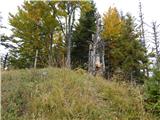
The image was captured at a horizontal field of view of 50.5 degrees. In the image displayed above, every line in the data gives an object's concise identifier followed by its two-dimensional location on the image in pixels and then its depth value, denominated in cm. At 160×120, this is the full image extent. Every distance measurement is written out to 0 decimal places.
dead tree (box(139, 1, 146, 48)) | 1728
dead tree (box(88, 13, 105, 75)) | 741
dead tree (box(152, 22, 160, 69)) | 1717
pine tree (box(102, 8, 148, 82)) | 1233
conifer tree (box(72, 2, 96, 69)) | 1344
